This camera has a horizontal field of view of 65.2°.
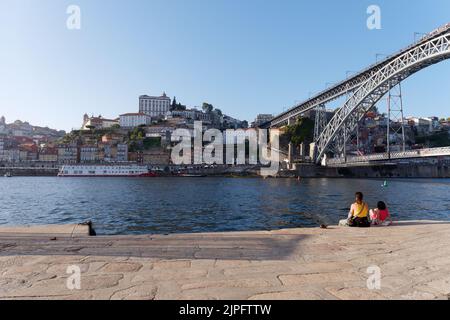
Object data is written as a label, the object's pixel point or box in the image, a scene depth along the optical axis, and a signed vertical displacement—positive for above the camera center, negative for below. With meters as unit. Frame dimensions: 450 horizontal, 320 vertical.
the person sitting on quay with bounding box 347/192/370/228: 8.12 -1.10
